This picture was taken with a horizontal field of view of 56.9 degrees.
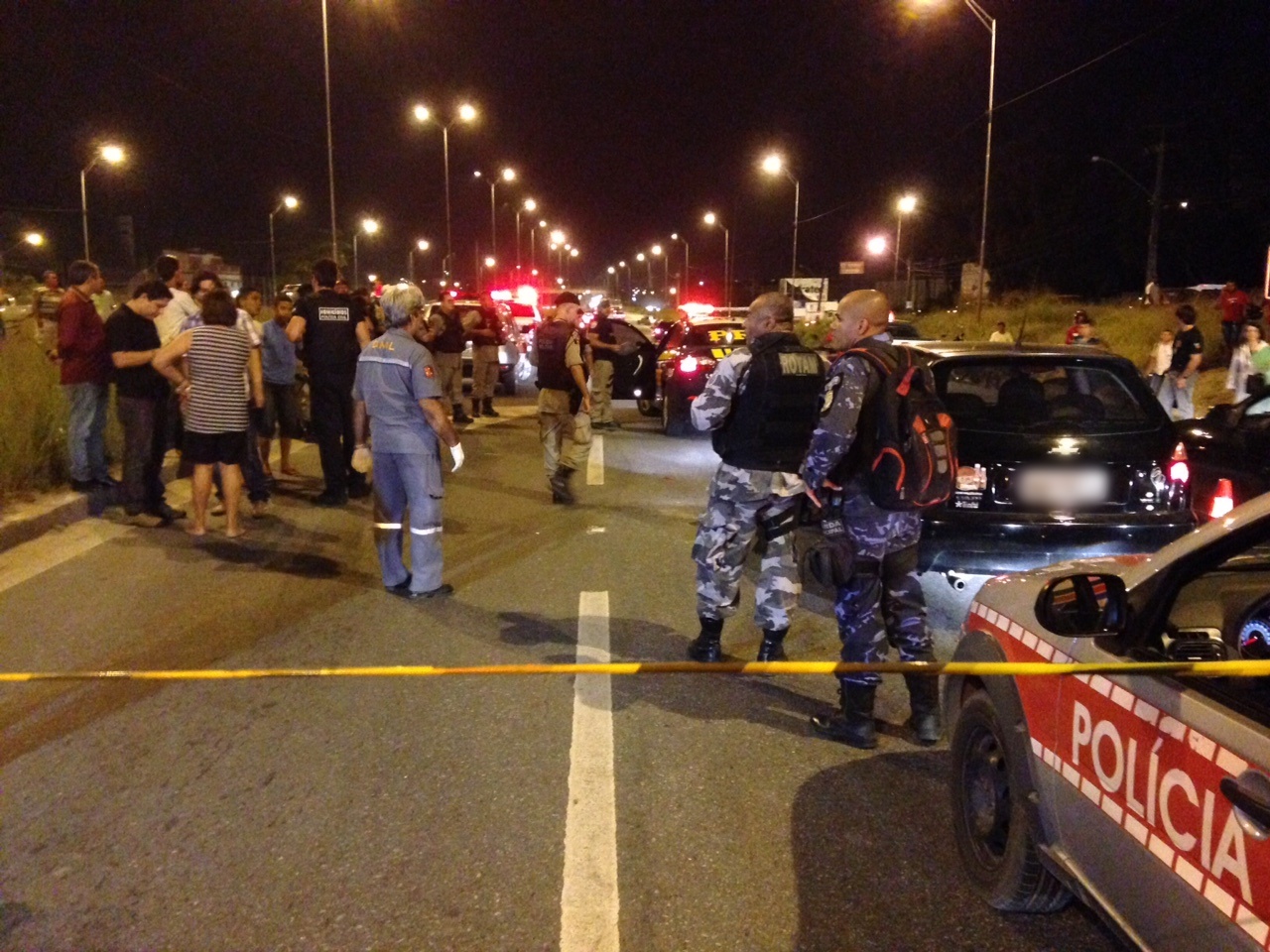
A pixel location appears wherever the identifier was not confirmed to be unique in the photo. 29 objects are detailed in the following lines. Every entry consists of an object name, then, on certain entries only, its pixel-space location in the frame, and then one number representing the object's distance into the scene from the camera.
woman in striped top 8.37
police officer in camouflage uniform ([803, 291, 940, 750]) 4.73
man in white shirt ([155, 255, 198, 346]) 9.43
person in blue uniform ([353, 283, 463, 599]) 6.87
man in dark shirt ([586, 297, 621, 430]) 15.59
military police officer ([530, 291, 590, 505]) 10.07
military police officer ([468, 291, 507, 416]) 17.48
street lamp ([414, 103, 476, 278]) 31.70
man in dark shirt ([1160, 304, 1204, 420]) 13.48
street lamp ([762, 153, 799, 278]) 40.47
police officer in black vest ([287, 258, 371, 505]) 10.01
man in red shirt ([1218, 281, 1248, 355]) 19.70
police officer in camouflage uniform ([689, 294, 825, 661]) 5.48
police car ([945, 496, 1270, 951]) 2.31
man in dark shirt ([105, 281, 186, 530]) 8.84
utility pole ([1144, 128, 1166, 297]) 40.16
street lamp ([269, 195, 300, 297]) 63.00
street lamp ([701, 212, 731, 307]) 66.72
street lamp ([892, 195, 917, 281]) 47.64
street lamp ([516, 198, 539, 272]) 67.46
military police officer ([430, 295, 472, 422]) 15.46
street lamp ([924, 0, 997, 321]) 20.62
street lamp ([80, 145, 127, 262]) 41.44
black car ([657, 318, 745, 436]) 15.23
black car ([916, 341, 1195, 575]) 6.33
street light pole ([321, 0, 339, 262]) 20.06
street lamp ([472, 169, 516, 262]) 44.79
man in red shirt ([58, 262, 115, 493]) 9.28
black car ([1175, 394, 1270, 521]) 7.50
